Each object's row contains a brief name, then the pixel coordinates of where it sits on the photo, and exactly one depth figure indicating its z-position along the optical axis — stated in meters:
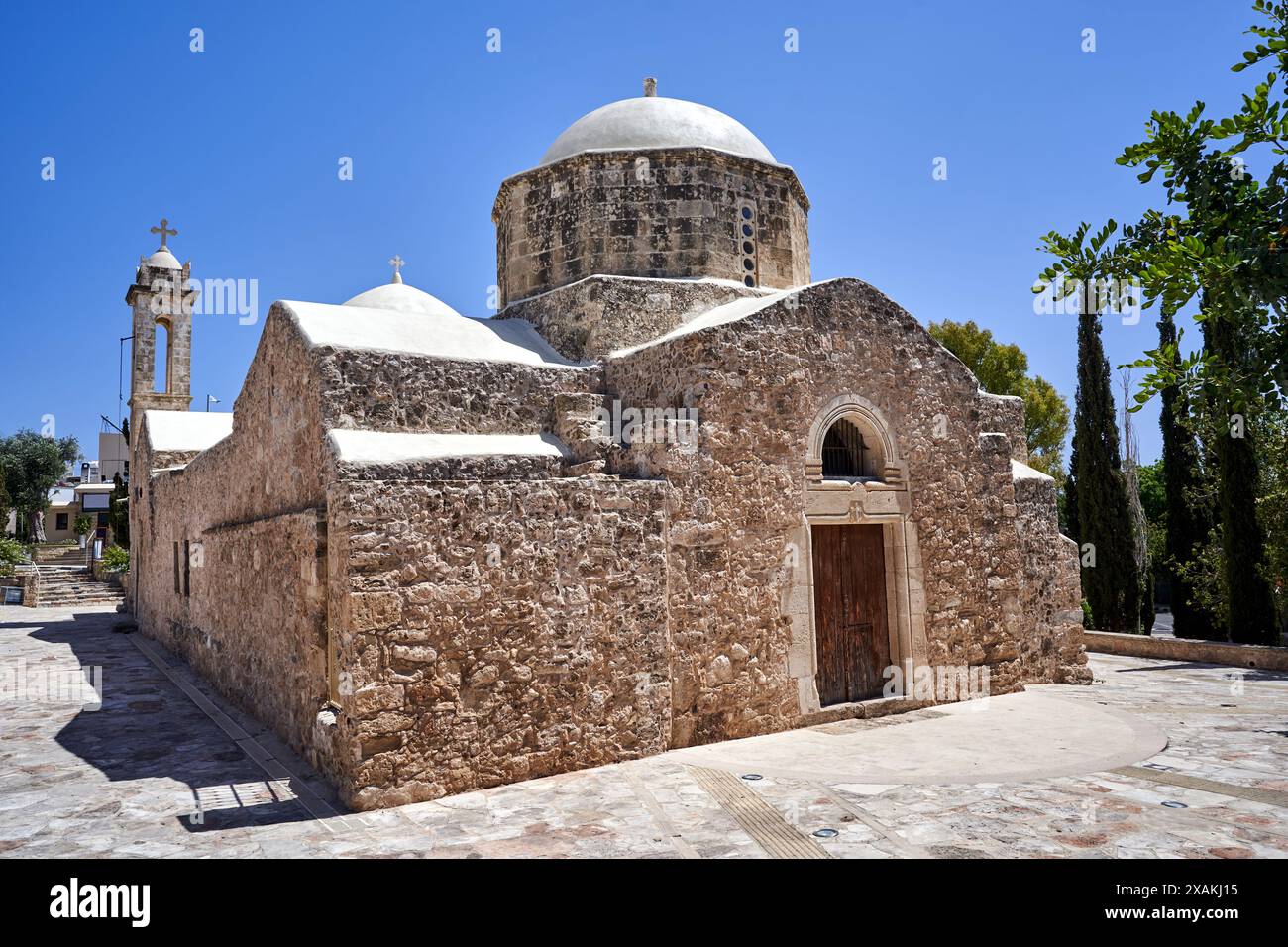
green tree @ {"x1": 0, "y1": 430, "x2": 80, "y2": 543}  39.81
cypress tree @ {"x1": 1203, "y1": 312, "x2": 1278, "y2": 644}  12.99
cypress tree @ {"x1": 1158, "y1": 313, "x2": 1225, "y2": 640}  15.29
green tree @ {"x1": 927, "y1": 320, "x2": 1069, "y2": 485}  25.22
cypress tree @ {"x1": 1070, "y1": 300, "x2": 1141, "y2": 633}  15.95
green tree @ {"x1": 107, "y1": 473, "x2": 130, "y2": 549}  28.89
